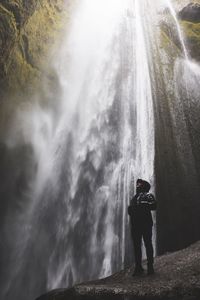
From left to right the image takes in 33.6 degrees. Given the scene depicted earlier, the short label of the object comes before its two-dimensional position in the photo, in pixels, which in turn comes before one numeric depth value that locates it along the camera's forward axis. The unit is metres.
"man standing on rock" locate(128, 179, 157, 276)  5.68
